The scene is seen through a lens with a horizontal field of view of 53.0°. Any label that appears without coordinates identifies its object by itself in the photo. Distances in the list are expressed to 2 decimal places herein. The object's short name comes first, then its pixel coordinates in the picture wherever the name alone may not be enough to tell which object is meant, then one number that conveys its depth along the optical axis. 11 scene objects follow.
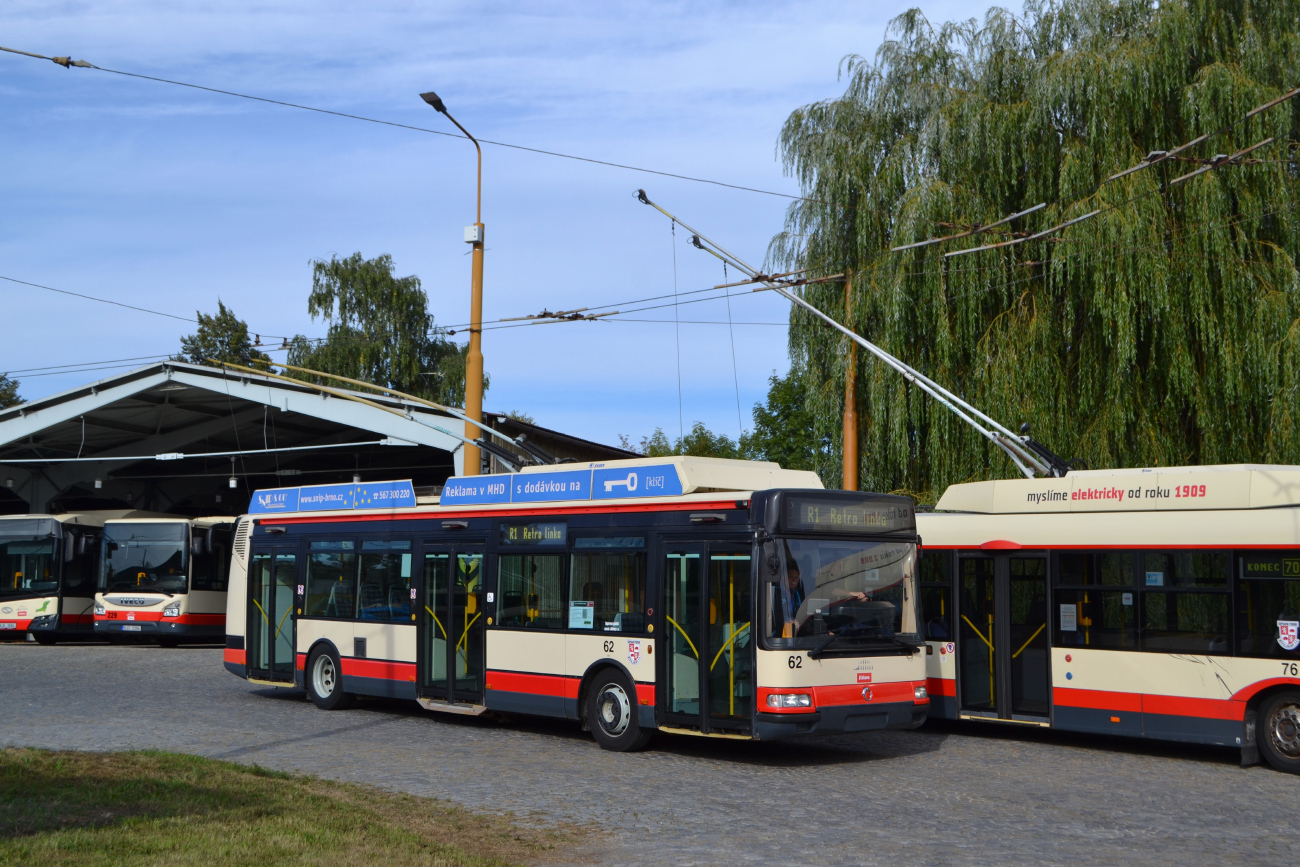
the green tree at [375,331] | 55.47
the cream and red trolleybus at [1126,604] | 12.08
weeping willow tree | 18.48
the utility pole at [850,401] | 21.48
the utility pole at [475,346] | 19.12
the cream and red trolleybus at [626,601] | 11.92
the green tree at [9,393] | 72.06
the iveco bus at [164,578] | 29.55
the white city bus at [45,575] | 30.88
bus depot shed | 31.02
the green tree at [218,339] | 69.25
